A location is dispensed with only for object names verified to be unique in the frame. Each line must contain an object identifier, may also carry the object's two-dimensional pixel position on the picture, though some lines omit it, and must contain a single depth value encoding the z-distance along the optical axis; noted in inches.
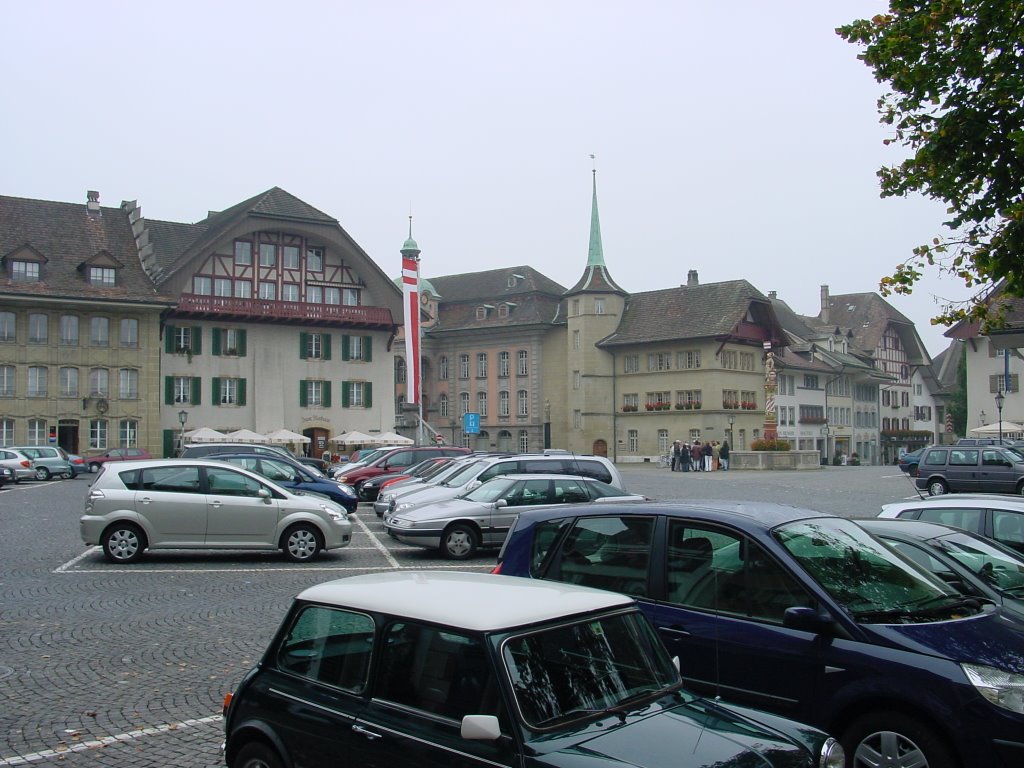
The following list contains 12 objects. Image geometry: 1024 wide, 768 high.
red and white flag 2164.1
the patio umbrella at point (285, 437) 2206.0
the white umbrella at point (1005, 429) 2183.8
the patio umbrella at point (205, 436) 2127.2
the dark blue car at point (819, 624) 205.8
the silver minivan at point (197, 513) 627.8
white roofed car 166.7
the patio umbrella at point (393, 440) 2197.3
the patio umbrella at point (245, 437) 2158.0
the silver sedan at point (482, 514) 682.2
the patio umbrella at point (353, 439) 2308.1
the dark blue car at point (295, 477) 901.8
